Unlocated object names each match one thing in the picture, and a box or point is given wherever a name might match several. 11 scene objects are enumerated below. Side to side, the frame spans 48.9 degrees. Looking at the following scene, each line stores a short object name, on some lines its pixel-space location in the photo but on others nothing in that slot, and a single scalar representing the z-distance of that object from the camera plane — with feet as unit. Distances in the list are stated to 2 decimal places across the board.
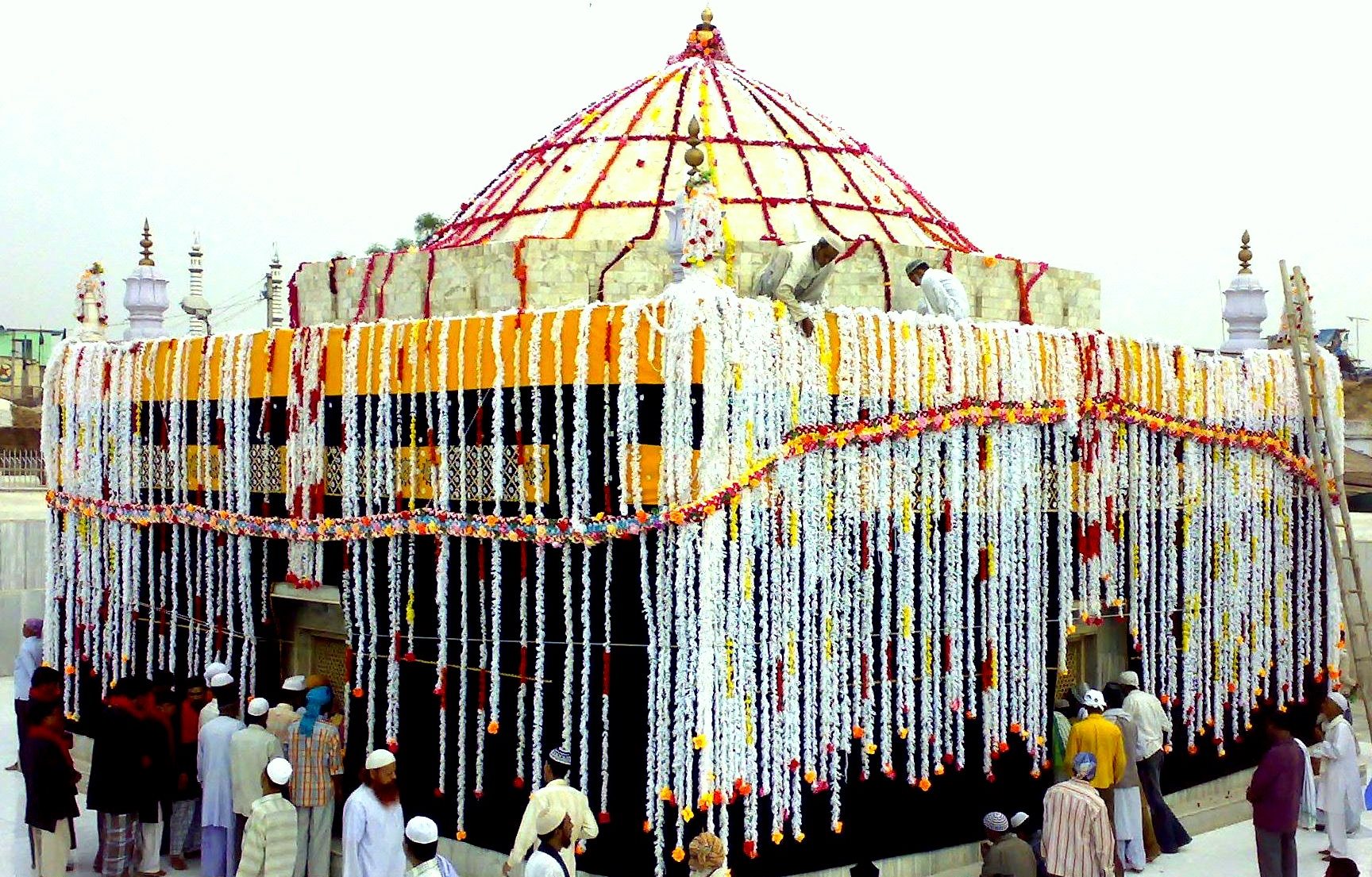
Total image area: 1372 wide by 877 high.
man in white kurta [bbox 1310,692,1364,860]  30.09
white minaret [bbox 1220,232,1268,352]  40.98
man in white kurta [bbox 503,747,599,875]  22.93
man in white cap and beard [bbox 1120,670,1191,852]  30.83
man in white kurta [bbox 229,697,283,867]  27.12
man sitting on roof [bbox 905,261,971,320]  29.81
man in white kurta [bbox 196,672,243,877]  27.76
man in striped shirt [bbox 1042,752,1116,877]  24.79
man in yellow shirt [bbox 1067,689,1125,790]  28.50
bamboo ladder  36.86
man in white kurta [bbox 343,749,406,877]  23.47
